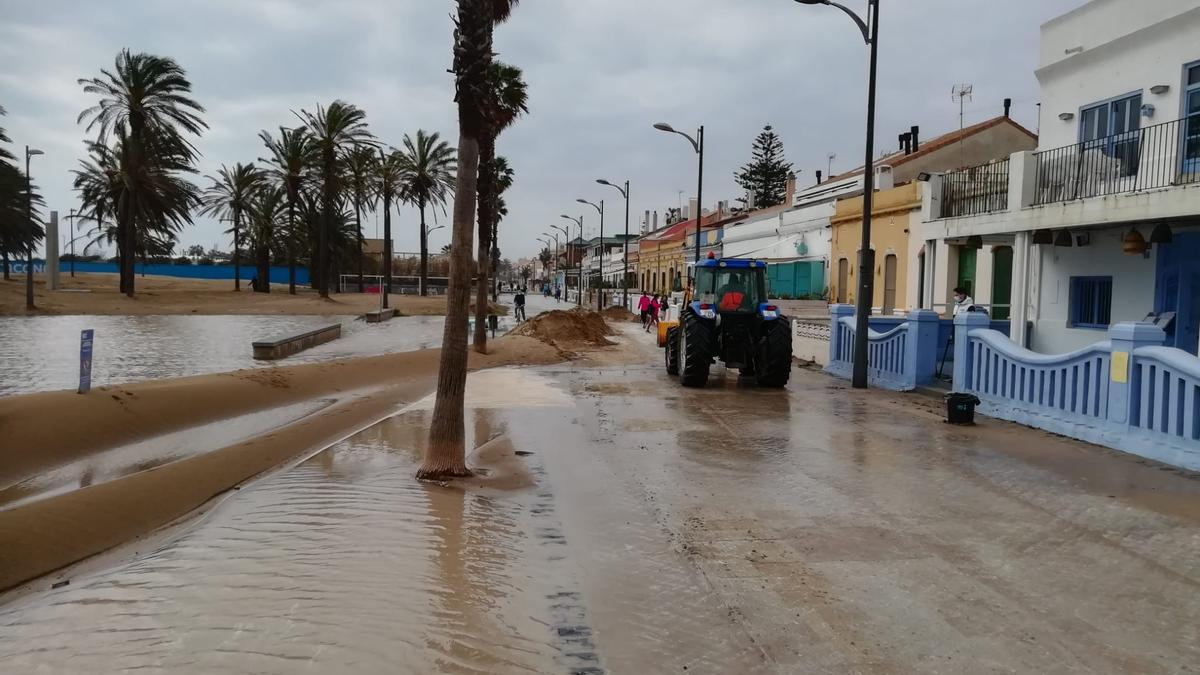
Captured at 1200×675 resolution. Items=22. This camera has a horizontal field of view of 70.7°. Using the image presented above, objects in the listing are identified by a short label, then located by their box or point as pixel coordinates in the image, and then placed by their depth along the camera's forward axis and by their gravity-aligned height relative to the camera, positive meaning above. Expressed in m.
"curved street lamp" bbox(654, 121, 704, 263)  30.88 +5.20
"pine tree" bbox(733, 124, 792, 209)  71.75 +9.97
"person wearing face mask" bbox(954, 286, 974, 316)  17.42 -0.05
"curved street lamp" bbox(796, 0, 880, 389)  15.73 +0.99
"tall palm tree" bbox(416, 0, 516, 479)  8.30 +0.50
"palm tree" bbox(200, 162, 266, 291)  63.00 +6.36
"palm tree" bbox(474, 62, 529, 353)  23.94 +3.87
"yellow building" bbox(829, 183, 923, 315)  24.98 +1.47
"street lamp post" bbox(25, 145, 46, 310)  36.18 +0.24
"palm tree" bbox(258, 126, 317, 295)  53.69 +7.72
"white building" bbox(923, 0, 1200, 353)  14.03 +2.01
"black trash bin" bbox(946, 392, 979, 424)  12.09 -1.59
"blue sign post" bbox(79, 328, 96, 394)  11.96 -1.14
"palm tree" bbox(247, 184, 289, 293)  59.56 +4.13
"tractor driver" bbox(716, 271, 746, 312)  17.00 -0.06
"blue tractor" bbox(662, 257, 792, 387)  16.28 -0.71
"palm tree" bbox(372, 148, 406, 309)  56.38 +6.78
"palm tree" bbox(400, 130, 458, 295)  56.16 +7.54
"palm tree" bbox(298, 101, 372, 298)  49.22 +8.34
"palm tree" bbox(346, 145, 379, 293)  53.25 +7.17
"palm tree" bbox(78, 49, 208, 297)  41.66 +8.05
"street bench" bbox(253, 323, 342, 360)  21.41 -1.77
